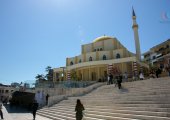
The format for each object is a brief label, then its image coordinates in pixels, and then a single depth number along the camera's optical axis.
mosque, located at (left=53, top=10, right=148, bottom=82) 20.60
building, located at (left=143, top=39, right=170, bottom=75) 24.42
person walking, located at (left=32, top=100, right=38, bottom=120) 9.26
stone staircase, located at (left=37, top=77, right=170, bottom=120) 5.70
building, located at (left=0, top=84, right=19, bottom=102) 45.84
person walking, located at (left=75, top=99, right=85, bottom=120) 5.64
